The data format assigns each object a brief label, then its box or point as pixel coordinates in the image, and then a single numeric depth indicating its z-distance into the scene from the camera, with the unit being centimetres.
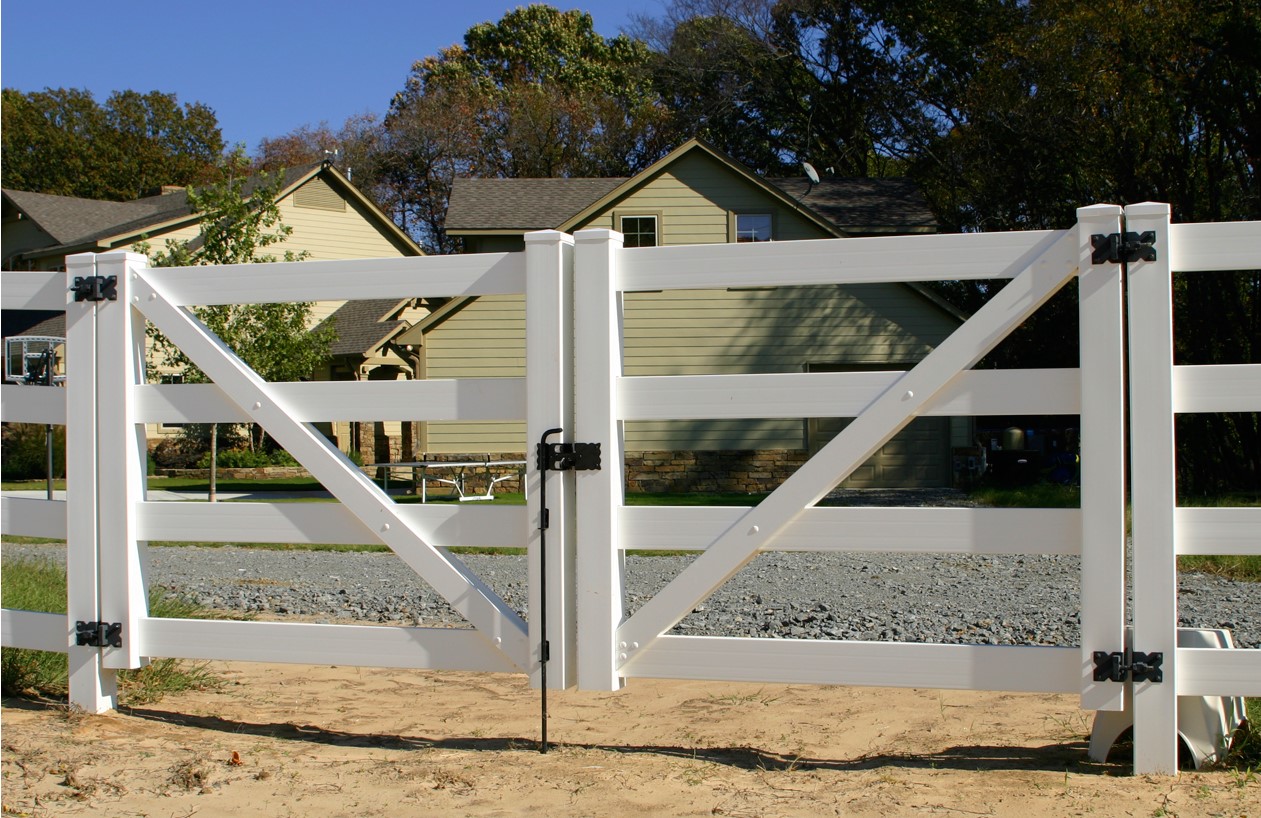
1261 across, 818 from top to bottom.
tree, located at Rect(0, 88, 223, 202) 4769
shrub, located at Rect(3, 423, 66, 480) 2258
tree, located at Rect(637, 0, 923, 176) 3397
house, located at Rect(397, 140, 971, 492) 2052
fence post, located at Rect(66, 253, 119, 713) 464
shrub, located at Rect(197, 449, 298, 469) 2395
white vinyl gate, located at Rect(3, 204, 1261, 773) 378
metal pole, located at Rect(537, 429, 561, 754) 415
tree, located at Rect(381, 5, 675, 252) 4009
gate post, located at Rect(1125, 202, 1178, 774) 372
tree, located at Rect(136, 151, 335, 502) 1814
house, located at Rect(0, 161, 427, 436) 2777
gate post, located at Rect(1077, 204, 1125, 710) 377
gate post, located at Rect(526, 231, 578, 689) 417
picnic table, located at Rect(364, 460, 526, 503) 1874
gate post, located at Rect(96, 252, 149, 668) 461
